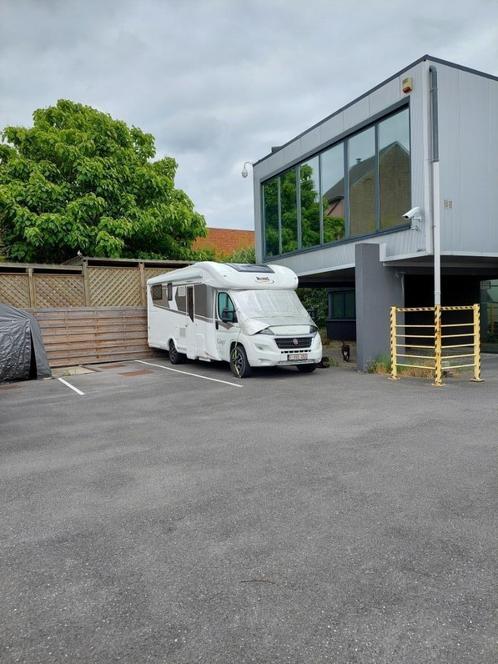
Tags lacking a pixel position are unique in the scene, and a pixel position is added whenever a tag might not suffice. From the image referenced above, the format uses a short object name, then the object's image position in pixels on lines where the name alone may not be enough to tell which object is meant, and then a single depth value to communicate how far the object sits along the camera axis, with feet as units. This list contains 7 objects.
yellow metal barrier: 33.63
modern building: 36.65
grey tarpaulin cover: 41.65
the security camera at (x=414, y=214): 36.11
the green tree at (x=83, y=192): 58.59
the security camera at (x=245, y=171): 60.90
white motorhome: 36.86
